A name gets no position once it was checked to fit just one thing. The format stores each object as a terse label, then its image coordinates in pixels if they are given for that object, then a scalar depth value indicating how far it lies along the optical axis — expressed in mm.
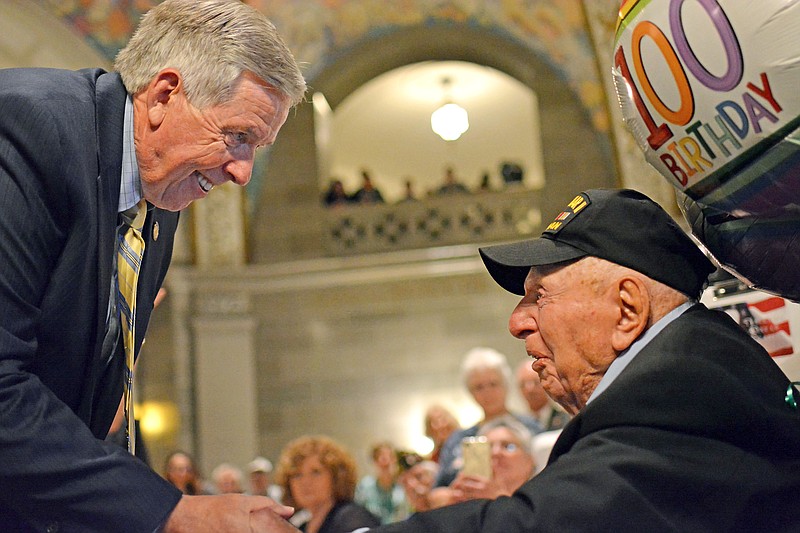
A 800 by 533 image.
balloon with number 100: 1859
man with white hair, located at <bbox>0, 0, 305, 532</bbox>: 2055
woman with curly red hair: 4980
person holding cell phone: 4141
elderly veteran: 1822
